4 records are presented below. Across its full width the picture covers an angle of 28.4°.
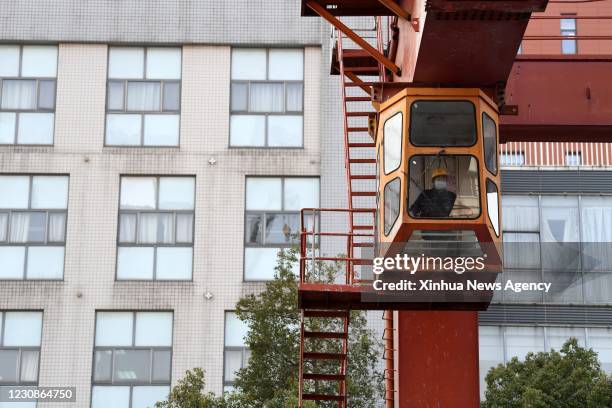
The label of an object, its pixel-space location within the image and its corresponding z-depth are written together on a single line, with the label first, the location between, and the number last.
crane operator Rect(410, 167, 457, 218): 13.59
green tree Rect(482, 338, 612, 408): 22.72
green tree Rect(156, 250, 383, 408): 23.30
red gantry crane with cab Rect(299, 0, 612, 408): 12.97
